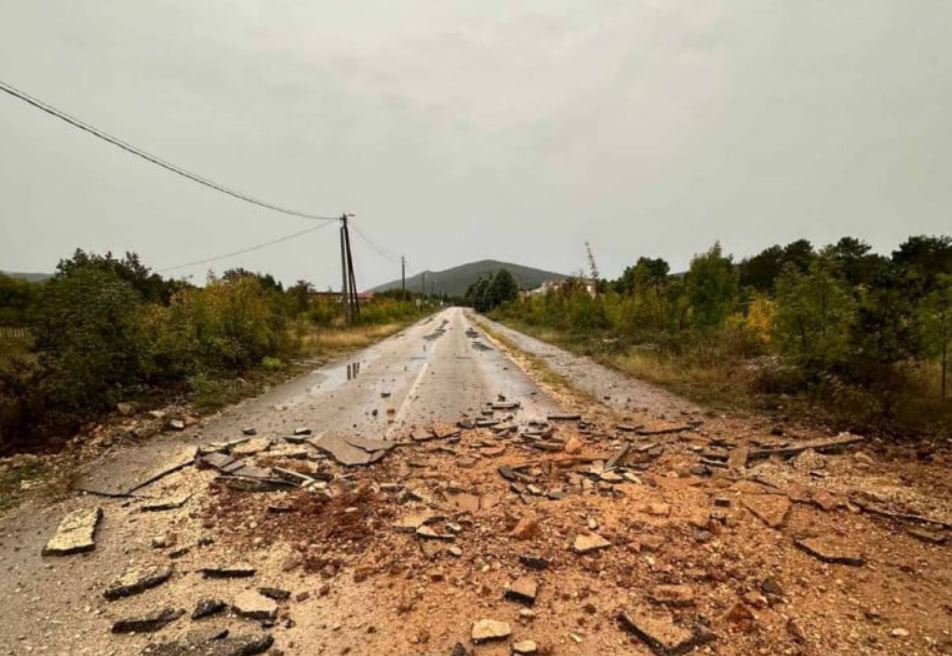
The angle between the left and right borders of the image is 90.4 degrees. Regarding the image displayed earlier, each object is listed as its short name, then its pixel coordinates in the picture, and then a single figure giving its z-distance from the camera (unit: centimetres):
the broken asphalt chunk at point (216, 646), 281
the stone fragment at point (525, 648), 275
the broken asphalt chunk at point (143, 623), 302
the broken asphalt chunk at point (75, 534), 397
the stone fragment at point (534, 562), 362
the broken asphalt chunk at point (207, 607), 314
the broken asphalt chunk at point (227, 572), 360
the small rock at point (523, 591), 323
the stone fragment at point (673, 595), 317
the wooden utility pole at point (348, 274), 3083
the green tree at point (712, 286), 1681
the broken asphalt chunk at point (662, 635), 278
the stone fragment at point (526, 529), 404
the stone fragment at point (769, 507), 423
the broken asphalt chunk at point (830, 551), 360
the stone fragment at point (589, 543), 384
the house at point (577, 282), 3309
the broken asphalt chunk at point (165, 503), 480
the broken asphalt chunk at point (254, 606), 312
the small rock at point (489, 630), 288
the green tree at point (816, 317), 781
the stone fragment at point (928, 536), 389
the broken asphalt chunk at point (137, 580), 338
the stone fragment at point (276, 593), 333
